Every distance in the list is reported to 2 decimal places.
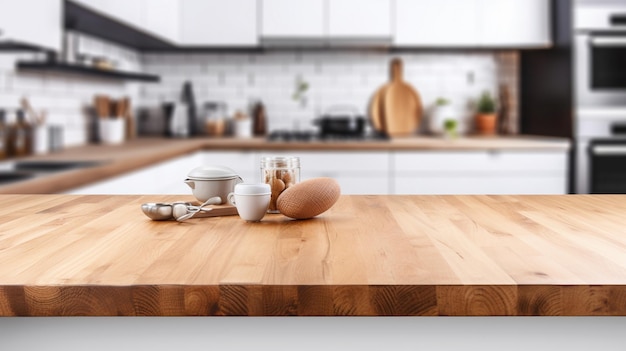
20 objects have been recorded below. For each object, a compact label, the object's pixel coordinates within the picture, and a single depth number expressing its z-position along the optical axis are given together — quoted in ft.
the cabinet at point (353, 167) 13.43
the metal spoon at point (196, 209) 4.73
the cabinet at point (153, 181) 8.79
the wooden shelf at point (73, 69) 10.37
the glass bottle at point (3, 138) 9.29
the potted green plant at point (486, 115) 15.99
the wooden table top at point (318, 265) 3.05
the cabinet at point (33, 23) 7.63
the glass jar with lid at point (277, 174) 5.07
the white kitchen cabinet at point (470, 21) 14.62
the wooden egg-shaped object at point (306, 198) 4.63
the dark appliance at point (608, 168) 13.19
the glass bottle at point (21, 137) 9.77
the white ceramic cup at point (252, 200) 4.59
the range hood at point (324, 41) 14.74
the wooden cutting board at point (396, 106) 15.94
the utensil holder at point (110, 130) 13.53
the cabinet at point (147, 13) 10.43
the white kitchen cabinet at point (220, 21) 14.71
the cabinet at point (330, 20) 14.67
